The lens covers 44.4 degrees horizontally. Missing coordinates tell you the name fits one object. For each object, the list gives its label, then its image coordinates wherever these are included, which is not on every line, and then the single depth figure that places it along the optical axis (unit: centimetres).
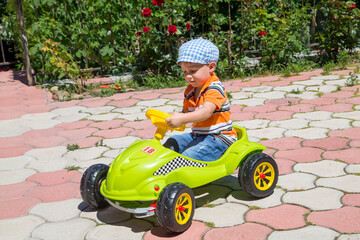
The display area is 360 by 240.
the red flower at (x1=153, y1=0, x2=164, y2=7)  654
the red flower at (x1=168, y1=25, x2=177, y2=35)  675
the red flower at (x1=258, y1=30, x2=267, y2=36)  732
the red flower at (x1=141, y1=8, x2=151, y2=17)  682
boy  305
